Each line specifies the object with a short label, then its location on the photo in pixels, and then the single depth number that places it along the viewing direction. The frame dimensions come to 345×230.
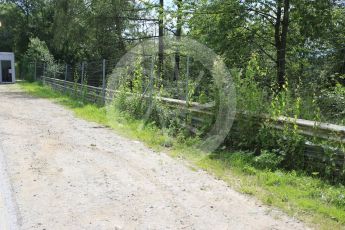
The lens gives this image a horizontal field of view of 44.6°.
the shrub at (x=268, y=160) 6.66
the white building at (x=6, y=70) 37.69
